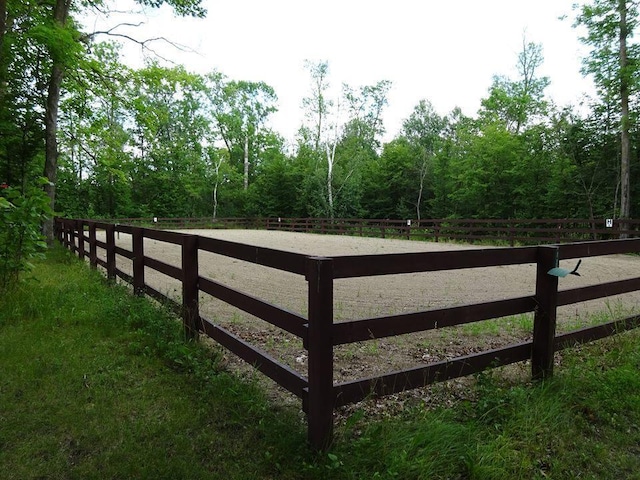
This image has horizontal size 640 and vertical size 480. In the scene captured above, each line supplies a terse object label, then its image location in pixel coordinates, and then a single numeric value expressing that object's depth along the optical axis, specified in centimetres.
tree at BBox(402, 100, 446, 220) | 4503
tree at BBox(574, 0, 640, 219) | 1661
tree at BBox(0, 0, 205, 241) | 1046
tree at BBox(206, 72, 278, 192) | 4575
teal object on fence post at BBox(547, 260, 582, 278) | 302
